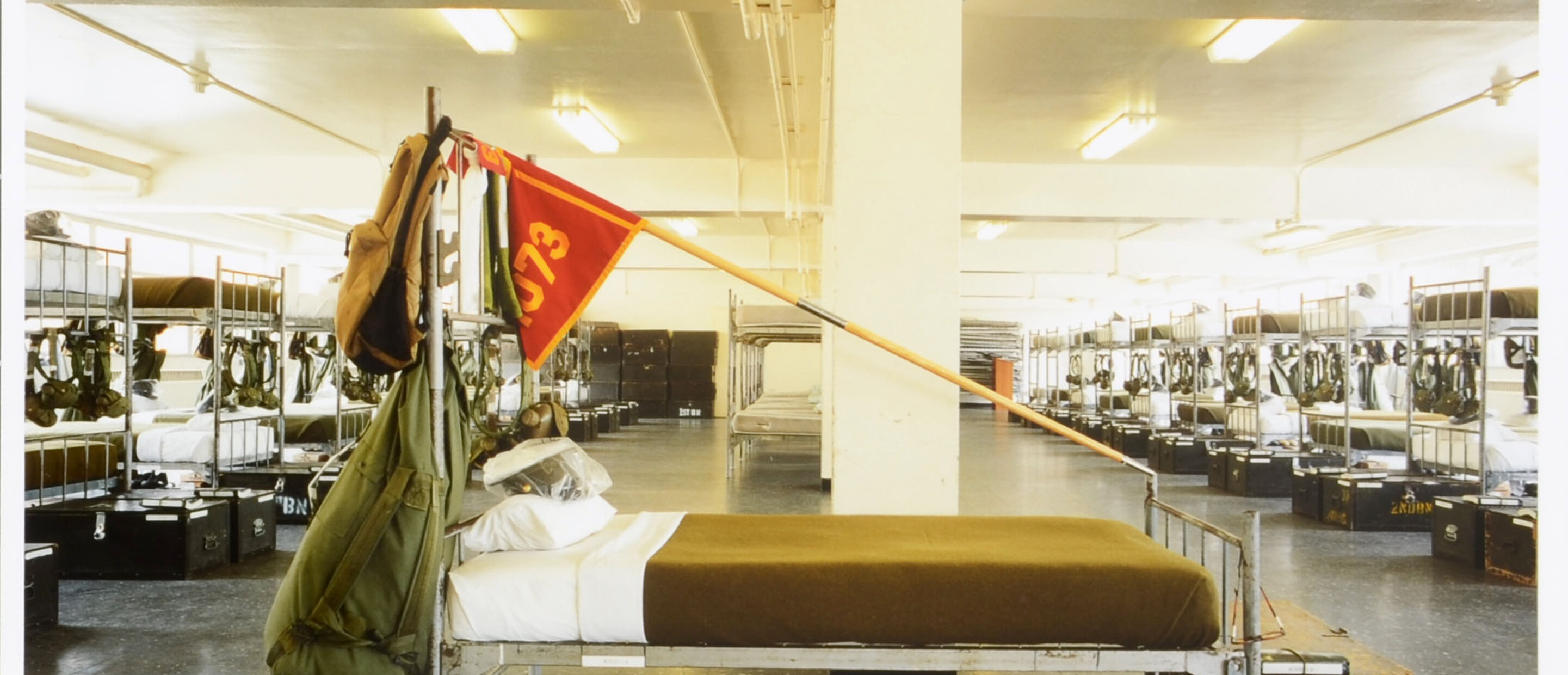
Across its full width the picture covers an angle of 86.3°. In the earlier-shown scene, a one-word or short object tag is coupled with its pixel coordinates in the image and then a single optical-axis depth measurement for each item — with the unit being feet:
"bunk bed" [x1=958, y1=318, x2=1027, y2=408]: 78.69
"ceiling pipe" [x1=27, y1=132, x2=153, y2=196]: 29.30
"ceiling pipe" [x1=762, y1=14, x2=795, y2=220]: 17.99
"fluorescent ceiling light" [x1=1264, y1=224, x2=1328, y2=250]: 46.44
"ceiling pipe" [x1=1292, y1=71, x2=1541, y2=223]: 24.09
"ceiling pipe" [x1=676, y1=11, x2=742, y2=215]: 21.03
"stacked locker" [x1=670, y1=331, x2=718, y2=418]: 70.38
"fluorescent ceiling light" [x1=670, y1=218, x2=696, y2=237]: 47.42
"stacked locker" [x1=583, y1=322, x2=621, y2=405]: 69.05
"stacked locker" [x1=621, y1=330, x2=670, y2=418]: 69.51
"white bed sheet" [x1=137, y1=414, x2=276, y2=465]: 25.84
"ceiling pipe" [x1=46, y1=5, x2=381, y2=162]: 20.86
